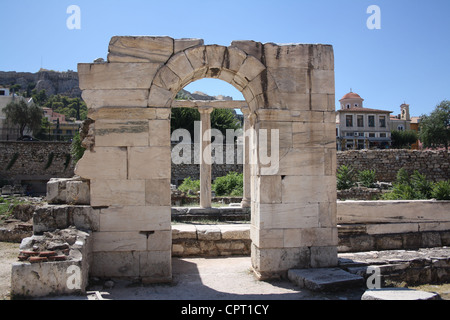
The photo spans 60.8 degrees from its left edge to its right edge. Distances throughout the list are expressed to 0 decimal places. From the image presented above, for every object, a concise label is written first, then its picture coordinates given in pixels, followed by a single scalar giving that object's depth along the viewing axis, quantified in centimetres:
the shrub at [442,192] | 890
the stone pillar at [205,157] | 1475
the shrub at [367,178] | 2119
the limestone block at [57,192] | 663
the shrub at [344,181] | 1916
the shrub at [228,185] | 2266
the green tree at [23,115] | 4147
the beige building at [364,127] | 5203
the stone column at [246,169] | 1435
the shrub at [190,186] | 2278
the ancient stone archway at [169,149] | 639
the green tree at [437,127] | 3841
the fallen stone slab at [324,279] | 581
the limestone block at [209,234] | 865
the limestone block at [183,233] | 859
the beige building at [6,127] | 4117
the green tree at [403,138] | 5326
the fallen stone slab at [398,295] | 479
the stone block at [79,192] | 648
